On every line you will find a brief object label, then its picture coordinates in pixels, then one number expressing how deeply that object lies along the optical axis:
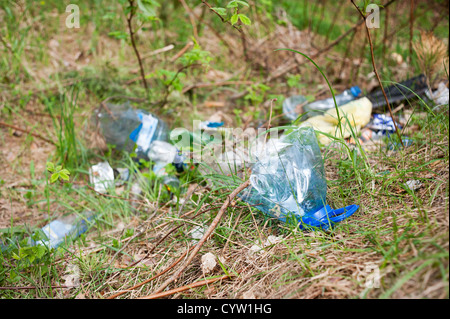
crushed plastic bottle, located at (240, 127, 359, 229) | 1.39
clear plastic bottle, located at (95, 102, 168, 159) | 2.44
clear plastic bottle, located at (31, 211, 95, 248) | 1.82
